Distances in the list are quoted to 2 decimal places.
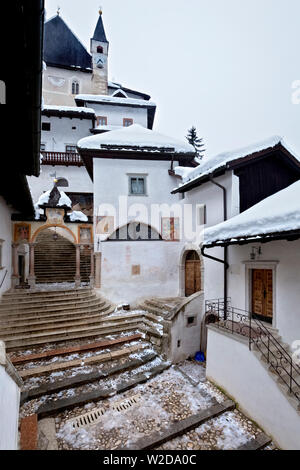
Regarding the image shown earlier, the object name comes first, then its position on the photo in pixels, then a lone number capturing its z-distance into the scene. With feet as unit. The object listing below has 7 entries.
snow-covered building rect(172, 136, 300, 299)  28.78
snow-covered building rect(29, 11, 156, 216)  67.36
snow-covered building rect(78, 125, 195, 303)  39.54
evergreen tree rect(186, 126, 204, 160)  135.54
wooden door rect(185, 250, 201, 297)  37.42
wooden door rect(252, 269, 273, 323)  24.12
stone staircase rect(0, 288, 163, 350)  26.81
